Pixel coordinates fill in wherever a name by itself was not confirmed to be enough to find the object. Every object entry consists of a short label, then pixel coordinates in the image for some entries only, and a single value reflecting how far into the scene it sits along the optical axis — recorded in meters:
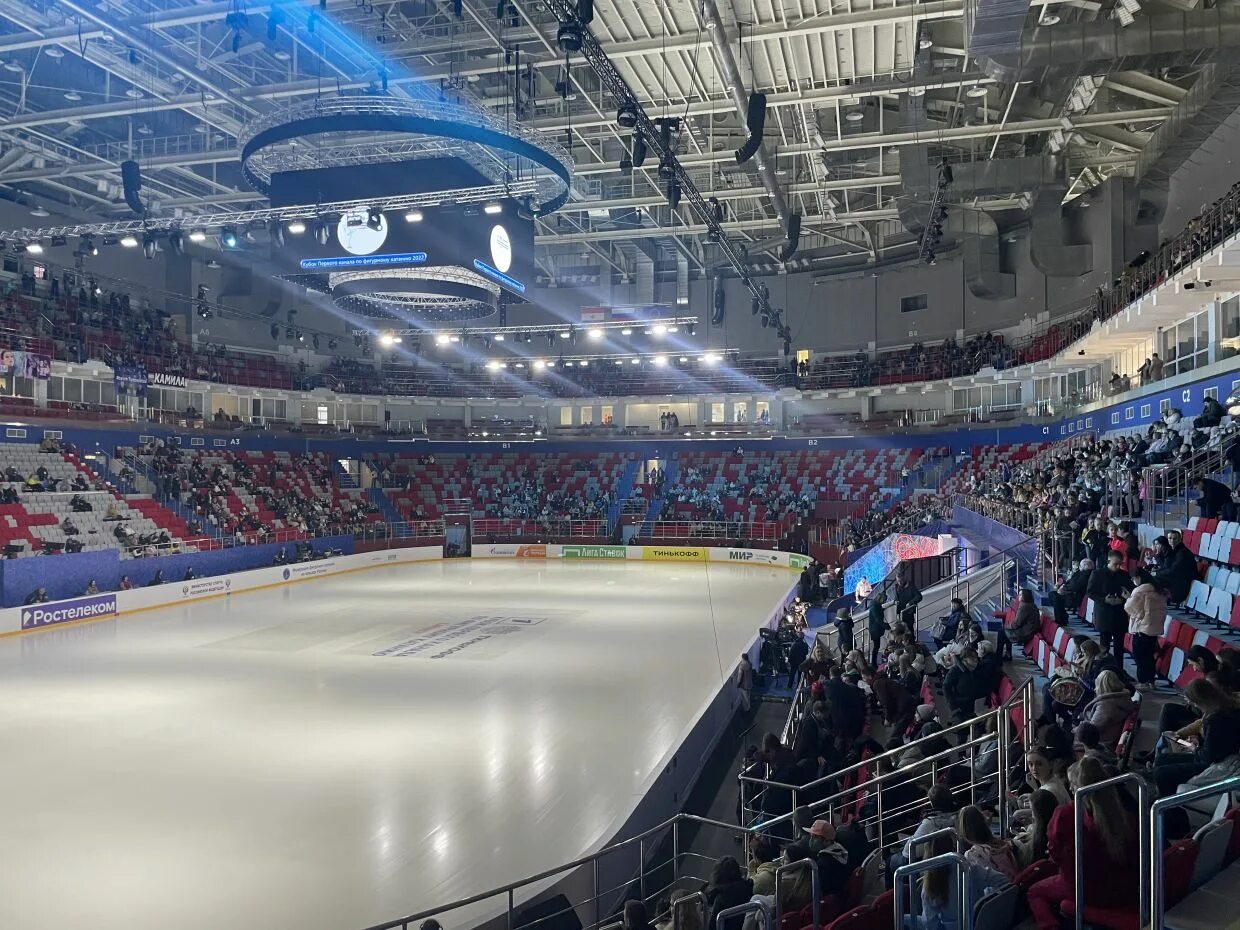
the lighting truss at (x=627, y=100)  11.61
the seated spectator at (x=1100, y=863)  3.60
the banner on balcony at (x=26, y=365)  25.66
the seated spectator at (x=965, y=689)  7.98
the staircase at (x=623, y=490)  39.63
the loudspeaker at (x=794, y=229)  23.52
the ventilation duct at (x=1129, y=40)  13.60
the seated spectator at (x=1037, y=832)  4.11
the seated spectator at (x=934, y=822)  4.34
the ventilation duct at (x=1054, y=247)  25.81
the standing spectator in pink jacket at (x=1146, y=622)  7.41
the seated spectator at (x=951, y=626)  10.75
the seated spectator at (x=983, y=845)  4.09
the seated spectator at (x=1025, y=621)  9.24
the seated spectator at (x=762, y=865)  4.96
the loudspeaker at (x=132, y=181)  19.05
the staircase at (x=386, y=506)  39.34
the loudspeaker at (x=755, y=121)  14.47
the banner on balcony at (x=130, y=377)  28.48
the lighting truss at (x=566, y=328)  32.03
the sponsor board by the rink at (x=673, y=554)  35.97
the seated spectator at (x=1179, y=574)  8.42
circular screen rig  14.77
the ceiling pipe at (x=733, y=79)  13.52
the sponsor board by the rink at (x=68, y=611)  20.39
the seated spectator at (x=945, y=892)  3.96
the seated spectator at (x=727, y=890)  4.84
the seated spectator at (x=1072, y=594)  9.76
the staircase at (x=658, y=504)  37.69
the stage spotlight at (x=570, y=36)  11.69
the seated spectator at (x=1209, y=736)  4.35
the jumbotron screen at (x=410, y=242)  17.23
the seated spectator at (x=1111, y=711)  5.55
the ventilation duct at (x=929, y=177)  19.72
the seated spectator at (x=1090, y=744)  5.09
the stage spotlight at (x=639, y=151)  15.27
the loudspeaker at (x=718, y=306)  30.12
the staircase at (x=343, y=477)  39.59
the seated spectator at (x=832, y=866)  4.91
